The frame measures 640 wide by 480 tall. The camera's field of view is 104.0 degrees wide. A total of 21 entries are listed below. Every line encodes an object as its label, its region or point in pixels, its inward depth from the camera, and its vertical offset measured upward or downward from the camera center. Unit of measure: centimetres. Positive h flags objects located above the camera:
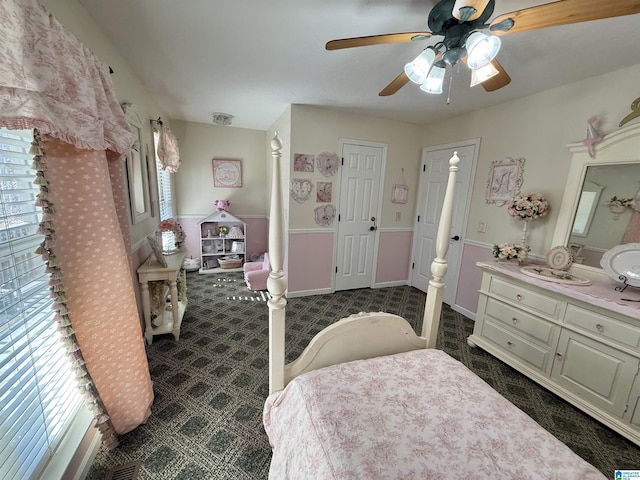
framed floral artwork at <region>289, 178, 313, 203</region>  310 +5
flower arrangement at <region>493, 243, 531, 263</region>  219 -43
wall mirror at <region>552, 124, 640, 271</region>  175 +9
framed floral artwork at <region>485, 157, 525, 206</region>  249 +23
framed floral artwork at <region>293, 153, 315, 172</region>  304 +37
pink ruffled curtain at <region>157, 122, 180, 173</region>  289 +44
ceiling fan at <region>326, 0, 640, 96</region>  94 +73
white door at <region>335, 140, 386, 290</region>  335 -24
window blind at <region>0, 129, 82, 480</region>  88 -59
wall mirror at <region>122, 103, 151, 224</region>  202 +10
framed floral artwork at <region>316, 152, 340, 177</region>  315 +39
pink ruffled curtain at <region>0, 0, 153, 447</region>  79 -7
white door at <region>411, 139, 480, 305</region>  300 -11
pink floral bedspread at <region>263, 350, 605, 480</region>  81 -85
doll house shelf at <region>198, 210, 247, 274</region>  421 -93
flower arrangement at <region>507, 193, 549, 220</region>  218 -3
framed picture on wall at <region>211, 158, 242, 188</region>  428 +28
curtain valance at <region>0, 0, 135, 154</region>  74 +35
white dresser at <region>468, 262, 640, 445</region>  151 -94
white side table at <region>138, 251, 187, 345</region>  210 -88
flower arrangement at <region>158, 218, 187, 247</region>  250 -43
